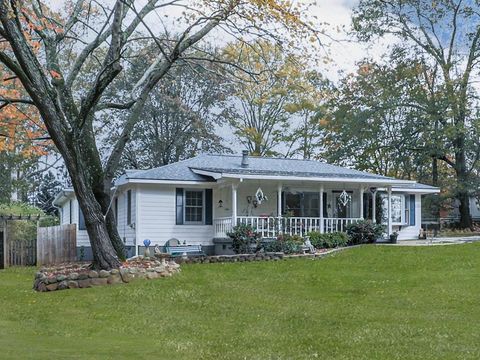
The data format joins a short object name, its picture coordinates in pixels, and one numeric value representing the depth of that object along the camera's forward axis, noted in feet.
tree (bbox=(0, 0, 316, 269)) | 43.62
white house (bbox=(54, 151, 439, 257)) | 72.28
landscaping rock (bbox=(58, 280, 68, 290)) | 45.70
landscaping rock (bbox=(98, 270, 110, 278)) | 46.66
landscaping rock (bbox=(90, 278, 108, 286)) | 46.29
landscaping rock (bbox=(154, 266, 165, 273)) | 49.66
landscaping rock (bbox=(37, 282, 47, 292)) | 45.29
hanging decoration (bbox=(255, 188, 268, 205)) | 74.28
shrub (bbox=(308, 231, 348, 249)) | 71.67
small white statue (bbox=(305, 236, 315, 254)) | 66.52
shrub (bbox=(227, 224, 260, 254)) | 68.39
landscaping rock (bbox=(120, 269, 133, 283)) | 47.47
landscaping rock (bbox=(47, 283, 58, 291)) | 45.32
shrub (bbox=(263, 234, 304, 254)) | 66.39
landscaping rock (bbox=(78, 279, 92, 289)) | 46.08
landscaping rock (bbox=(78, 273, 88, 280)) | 46.36
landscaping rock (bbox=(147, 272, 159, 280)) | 48.62
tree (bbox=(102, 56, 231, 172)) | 120.47
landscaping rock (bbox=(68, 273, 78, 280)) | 46.19
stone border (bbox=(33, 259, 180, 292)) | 45.70
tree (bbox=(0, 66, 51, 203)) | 58.90
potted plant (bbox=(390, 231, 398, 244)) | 78.02
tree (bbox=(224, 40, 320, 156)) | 126.21
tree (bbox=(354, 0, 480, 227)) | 112.47
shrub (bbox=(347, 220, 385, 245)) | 76.43
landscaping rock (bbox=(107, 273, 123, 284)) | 46.83
